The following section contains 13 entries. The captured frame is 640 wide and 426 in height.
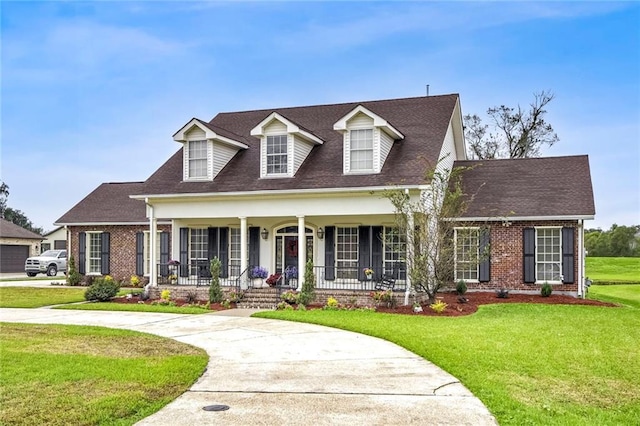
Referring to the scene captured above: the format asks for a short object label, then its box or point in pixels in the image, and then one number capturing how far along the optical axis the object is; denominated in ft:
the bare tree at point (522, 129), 126.93
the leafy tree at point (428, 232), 56.24
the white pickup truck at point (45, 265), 118.52
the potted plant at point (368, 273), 63.62
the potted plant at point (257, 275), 66.03
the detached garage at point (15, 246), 136.46
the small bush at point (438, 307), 53.42
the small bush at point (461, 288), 66.23
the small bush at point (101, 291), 65.36
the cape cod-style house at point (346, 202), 64.08
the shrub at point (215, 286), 62.44
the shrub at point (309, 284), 59.98
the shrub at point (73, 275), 88.49
